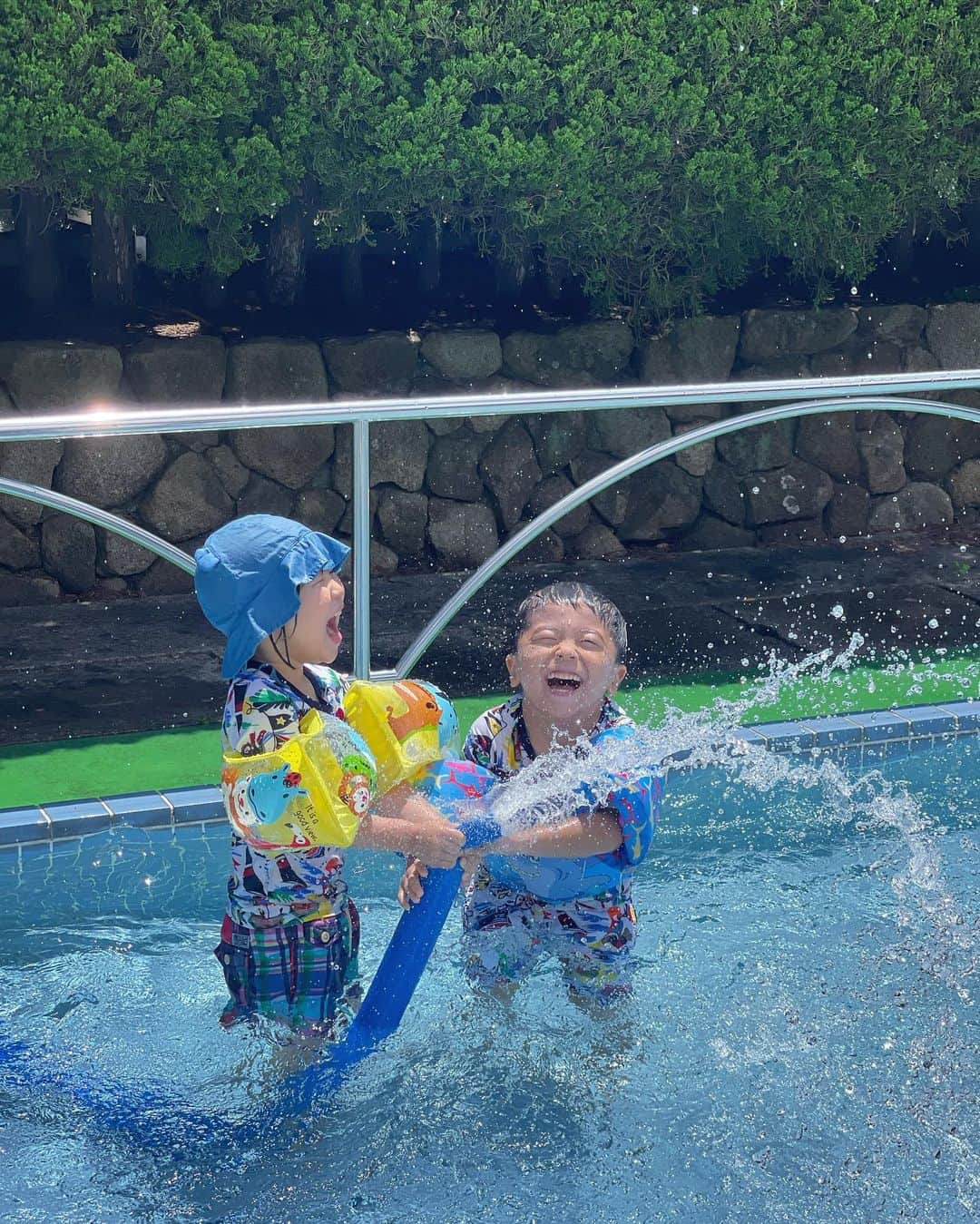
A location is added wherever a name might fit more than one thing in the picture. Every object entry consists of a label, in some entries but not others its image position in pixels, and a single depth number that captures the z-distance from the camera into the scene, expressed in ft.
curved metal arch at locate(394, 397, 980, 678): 15.64
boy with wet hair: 9.77
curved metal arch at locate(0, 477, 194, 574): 13.67
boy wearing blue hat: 9.31
